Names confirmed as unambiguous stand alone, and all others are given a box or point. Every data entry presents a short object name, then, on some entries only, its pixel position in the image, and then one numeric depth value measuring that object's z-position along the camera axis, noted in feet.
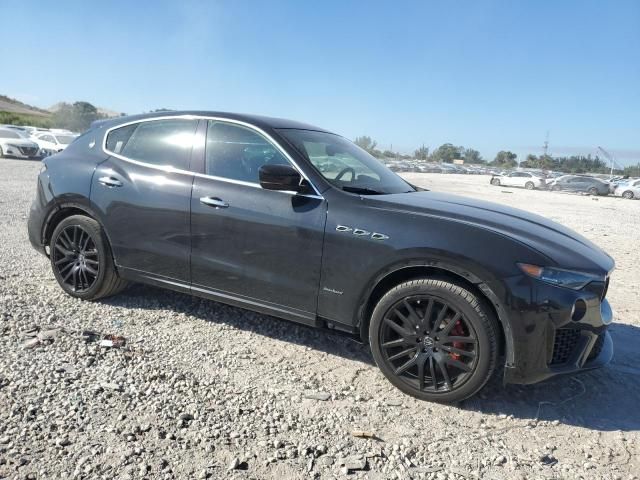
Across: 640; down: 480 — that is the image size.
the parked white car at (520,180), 118.59
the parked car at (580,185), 109.09
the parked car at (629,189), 103.09
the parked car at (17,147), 79.10
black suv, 9.70
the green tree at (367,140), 280.27
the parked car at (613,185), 109.09
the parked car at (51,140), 88.38
